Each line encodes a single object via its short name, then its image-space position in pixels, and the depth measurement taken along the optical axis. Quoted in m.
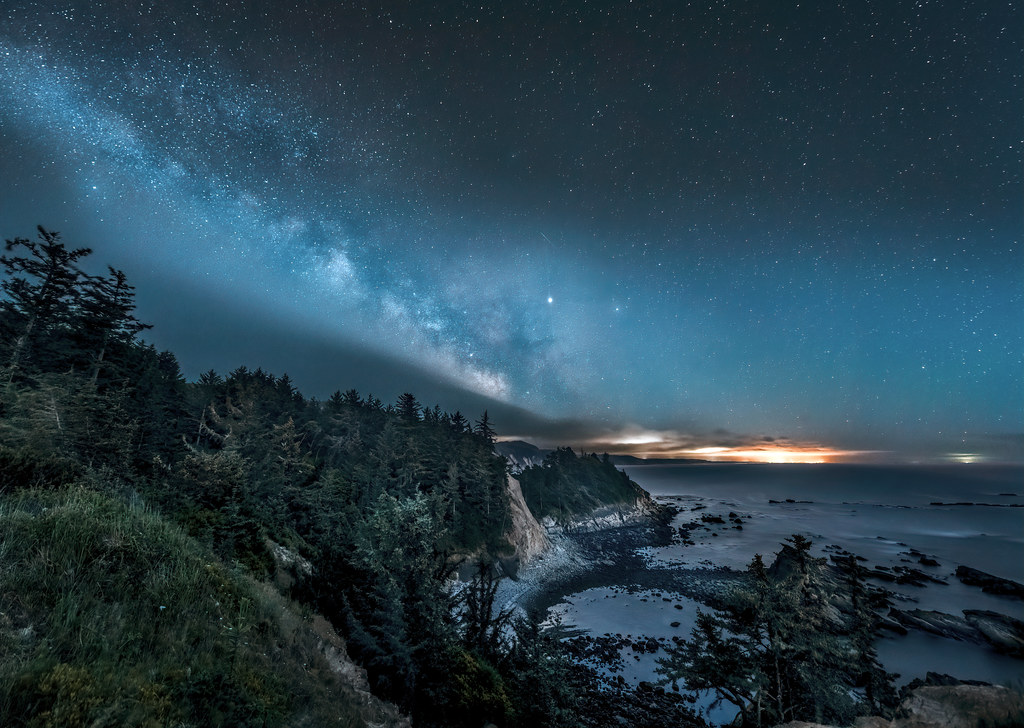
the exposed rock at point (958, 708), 6.39
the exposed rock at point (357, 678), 8.97
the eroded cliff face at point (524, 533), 42.94
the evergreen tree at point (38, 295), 20.12
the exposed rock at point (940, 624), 32.66
